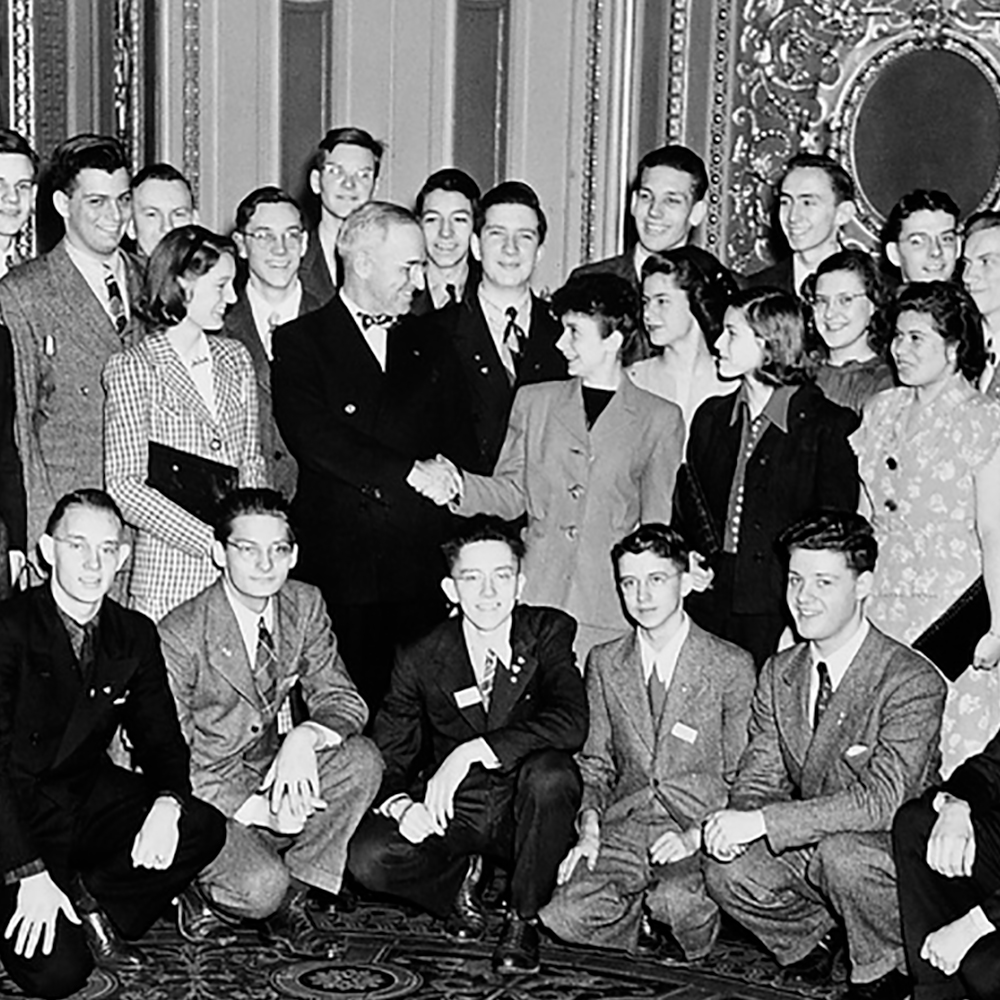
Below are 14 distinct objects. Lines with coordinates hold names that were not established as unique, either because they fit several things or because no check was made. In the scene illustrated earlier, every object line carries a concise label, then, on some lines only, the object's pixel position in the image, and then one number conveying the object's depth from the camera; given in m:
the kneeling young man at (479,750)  5.00
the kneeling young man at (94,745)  4.78
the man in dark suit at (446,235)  5.72
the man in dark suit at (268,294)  5.54
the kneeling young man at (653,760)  4.95
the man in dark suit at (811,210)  5.73
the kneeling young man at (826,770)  4.78
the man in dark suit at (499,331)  5.47
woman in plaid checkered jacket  5.18
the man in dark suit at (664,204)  5.78
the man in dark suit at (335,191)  5.84
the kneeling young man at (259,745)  4.98
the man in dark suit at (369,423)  5.28
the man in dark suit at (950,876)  4.45
